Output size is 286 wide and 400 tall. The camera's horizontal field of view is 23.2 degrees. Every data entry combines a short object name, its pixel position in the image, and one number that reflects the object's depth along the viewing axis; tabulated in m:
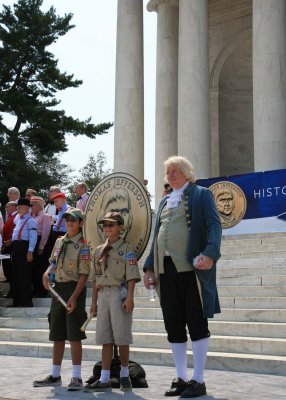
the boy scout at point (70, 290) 8.80
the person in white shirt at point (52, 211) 17.23
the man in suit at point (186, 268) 7.81
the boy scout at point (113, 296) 8.47
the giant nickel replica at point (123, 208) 9.01
